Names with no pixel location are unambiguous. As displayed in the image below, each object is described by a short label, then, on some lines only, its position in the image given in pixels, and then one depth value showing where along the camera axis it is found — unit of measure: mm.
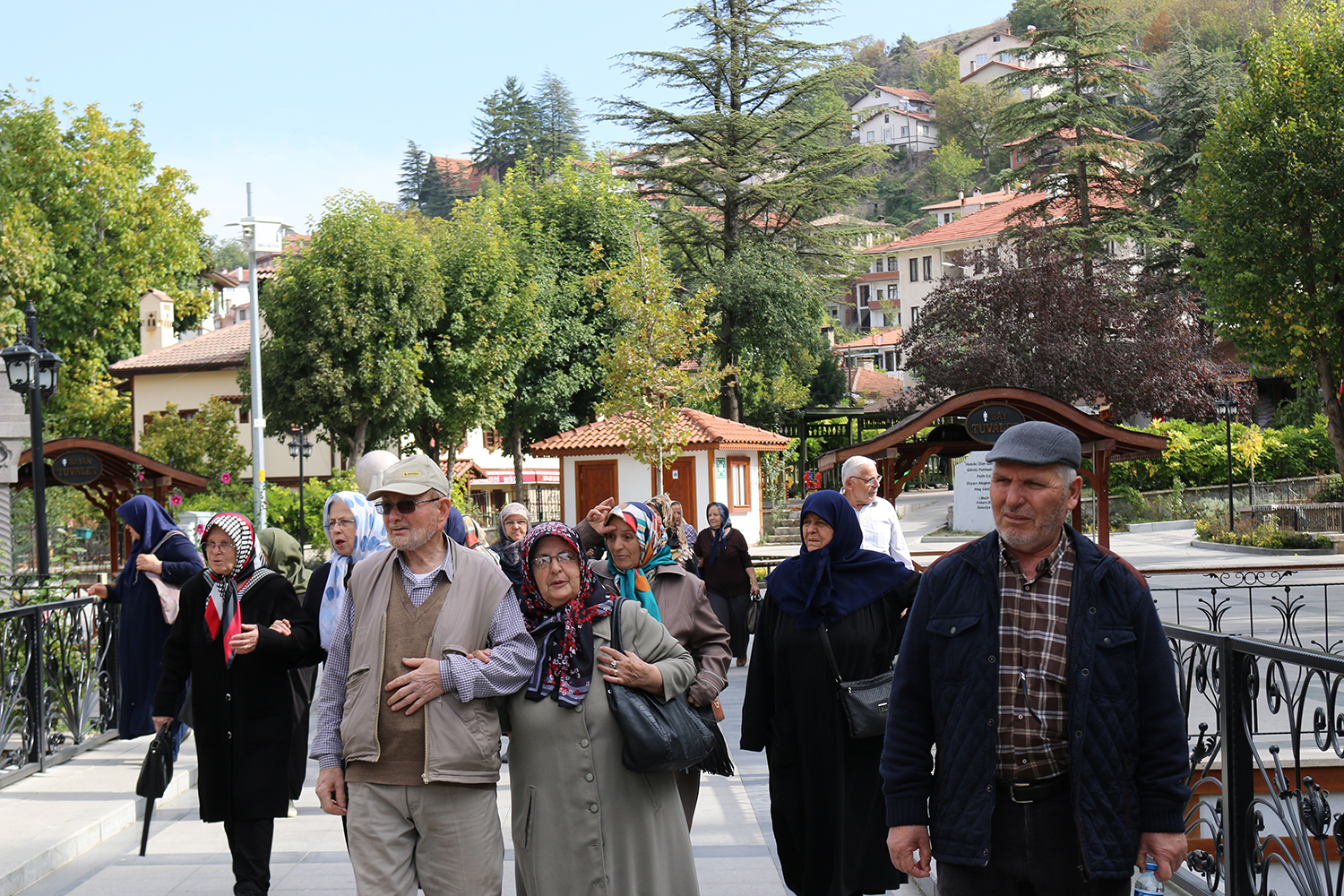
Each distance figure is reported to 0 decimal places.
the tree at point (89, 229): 44281
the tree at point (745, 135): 40219
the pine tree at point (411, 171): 110875
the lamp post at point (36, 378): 13727
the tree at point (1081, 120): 44562
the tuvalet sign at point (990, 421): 14938
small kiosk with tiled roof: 35000
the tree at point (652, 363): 28500
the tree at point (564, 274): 40281
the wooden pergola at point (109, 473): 18781
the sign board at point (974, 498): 19797
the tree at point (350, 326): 34500
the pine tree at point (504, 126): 97875
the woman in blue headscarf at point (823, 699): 4859
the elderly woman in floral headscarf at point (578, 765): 4012
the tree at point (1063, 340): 36000
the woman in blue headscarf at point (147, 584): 8398
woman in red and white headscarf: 5324
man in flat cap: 3029
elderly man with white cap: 3969
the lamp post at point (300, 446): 34344
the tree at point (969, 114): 116125
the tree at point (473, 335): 36906
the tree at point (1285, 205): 24516
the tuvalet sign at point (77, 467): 18672
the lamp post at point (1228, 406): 32125
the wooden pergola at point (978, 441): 15430
